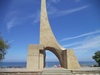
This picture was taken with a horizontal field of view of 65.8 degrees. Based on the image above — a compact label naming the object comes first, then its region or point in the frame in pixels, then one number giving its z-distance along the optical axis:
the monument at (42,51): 7.96
